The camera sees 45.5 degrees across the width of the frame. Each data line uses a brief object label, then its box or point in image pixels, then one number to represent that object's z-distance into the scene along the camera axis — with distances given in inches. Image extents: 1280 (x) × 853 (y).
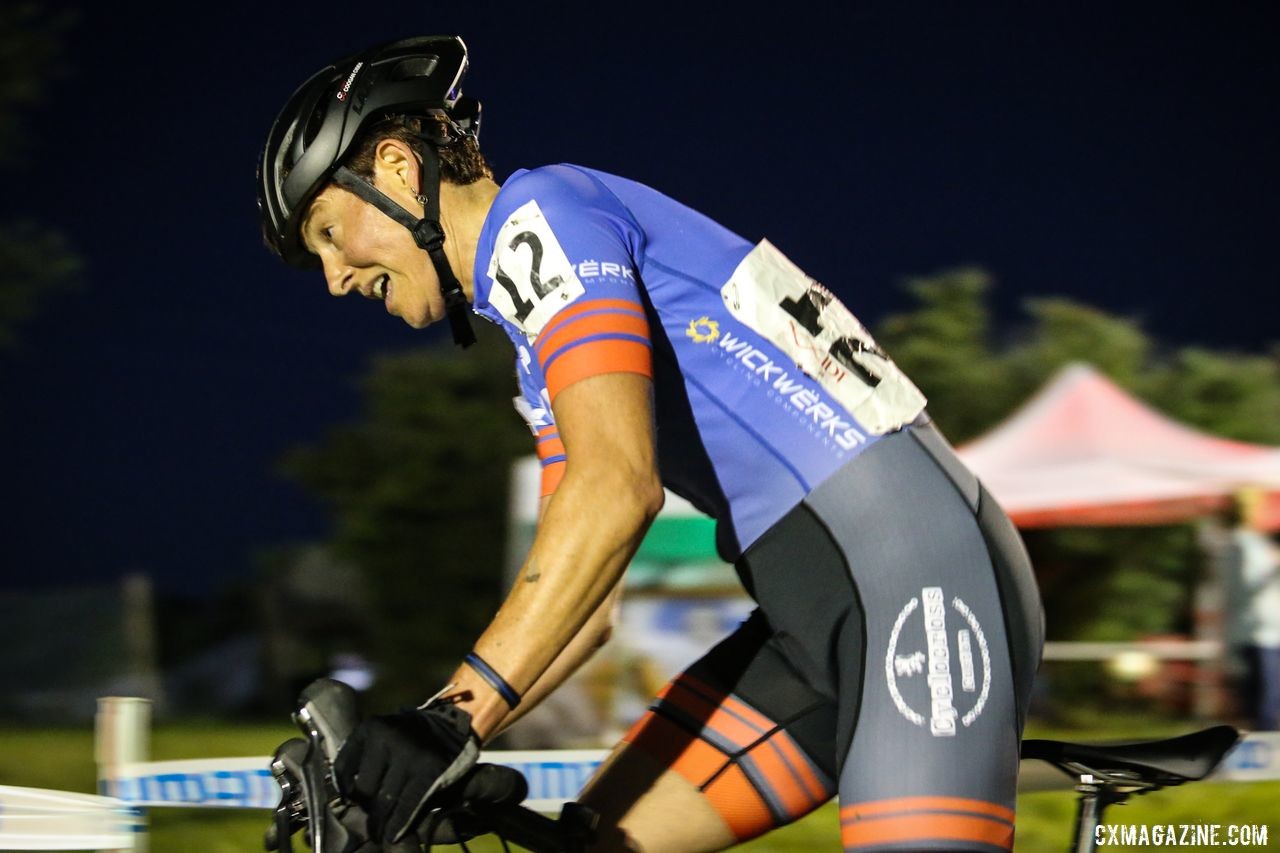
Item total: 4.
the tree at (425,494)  523.8
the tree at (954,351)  574.2
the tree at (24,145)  588.4
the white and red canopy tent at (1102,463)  406.0
